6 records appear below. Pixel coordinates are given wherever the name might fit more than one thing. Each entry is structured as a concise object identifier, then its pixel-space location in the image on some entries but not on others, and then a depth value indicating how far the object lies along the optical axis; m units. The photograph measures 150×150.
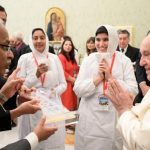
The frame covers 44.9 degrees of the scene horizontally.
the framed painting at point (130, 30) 5.11
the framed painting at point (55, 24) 5.77
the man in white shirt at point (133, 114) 1.04
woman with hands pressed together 2.02
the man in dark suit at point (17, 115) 1.13
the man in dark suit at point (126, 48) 3.82
